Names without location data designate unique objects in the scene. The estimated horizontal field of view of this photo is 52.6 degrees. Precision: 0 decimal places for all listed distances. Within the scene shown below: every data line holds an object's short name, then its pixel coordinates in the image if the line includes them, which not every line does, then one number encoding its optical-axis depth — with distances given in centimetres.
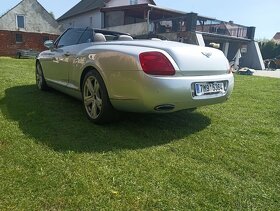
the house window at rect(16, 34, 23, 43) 3056
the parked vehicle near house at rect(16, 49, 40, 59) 2519
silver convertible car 299
